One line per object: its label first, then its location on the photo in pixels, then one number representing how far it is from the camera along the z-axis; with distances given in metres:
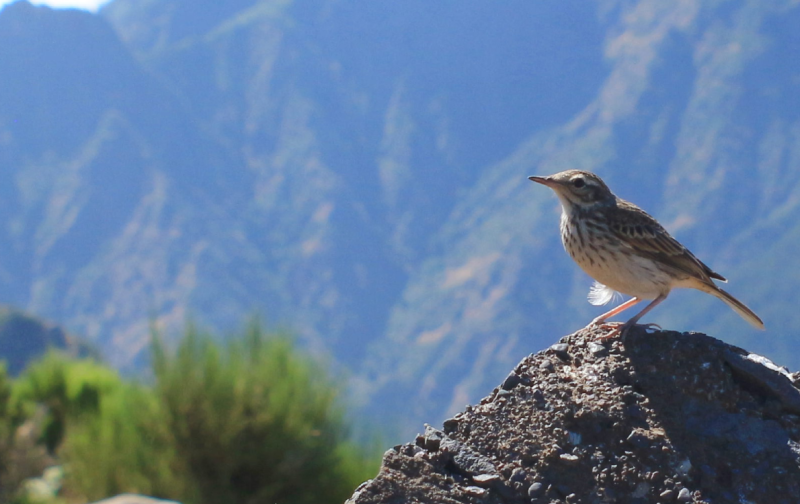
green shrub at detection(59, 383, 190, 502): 10.50
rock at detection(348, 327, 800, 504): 3.54
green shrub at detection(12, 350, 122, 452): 15.23
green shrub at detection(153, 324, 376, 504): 10.31
